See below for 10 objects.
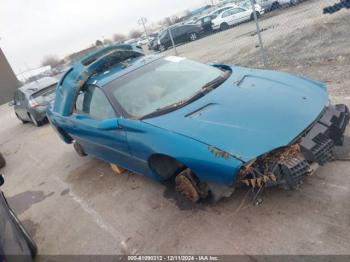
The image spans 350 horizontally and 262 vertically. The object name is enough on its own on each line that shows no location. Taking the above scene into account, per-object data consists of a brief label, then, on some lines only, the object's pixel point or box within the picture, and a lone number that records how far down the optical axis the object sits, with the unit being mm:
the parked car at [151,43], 25378
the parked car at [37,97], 10617
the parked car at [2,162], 7812
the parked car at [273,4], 21491
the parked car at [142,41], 37016
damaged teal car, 3016
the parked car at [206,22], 23688
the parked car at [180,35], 23625
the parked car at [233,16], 21573
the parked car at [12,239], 2760
